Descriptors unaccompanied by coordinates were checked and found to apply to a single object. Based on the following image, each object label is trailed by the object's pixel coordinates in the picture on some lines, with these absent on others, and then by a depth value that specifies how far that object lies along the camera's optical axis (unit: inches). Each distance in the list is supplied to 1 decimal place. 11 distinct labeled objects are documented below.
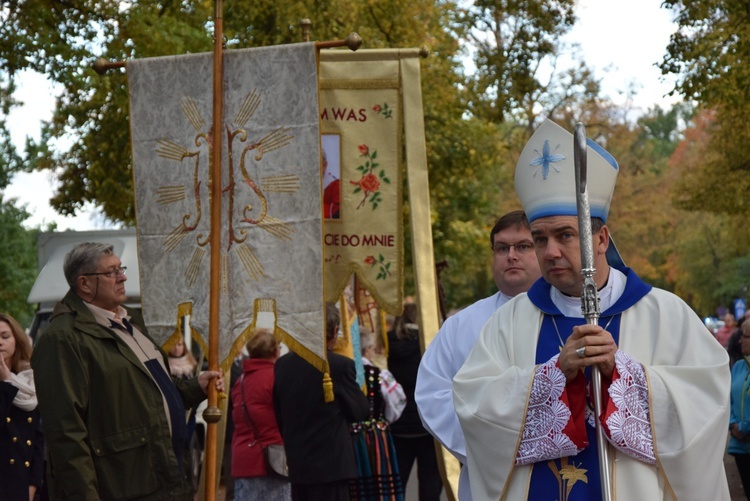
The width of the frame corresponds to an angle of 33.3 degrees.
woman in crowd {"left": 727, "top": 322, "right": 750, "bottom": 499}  384.8
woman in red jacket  355.3
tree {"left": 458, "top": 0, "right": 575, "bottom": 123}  551.5
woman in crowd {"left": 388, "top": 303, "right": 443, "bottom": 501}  375.2
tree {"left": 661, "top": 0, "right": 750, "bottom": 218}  521.0
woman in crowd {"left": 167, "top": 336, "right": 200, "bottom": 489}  462.6
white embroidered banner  257.6
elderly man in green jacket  224.5
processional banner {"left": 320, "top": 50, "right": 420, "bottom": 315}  305.1
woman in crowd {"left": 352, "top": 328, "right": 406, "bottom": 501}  345.1
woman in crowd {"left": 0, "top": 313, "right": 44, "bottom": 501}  265.3
